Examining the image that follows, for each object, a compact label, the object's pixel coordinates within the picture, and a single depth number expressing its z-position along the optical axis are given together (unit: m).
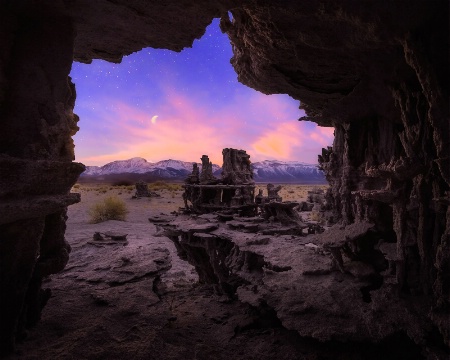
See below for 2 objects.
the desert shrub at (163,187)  57.70
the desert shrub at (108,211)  22.94
